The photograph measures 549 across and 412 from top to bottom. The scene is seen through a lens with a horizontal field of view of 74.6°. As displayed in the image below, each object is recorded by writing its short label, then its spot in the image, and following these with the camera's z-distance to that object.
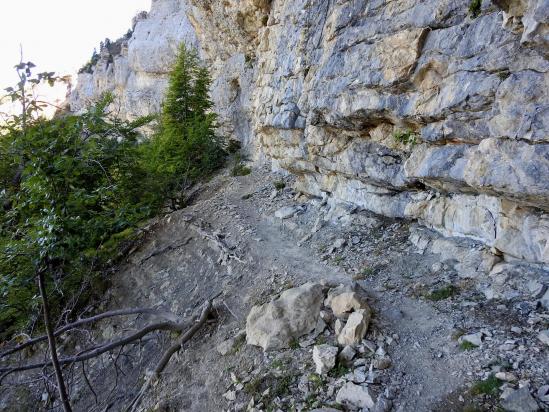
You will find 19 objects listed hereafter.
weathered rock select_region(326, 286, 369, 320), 6.37
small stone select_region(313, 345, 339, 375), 5.56
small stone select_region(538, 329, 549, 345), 4.91
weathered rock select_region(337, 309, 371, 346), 5.89
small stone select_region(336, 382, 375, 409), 4.83
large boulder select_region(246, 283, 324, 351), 6.57
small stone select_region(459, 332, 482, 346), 5.26
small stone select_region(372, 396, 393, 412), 4.70
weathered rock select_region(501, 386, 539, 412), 4.07
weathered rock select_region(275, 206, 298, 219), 12.66
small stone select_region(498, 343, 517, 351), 4.98
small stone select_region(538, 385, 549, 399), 4.19
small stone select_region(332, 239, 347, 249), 9.63
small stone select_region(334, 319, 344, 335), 6.22
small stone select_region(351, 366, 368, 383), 5.18
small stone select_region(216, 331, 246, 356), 7.19
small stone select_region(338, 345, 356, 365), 5.62
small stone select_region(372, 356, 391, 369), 5.35
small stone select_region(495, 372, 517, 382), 4.49
